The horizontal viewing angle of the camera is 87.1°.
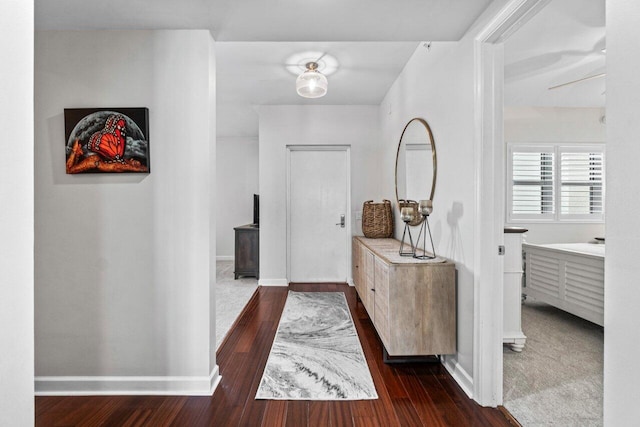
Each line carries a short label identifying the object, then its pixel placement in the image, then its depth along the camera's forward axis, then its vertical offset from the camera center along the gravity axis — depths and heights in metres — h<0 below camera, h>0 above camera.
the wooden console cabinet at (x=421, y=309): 2.21 -0.66
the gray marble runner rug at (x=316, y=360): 2.05 -1.11
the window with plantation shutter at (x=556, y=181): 4.73 +0.39
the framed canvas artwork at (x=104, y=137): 2.07 +0.43
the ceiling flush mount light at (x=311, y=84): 3.12 +1.16
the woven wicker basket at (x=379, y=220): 4.07 -0.15
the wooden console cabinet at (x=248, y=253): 5.17 -0.70
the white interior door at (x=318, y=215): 4.81 -0.11
